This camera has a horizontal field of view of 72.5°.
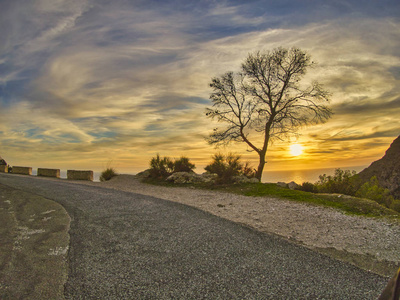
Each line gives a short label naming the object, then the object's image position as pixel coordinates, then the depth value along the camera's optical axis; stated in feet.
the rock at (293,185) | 50.09
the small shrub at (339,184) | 46.24
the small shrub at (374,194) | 46.69
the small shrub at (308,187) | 47.91
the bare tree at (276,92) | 66.80
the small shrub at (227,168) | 52.95
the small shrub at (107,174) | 68.52
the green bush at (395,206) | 42.50
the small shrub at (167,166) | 64.13
